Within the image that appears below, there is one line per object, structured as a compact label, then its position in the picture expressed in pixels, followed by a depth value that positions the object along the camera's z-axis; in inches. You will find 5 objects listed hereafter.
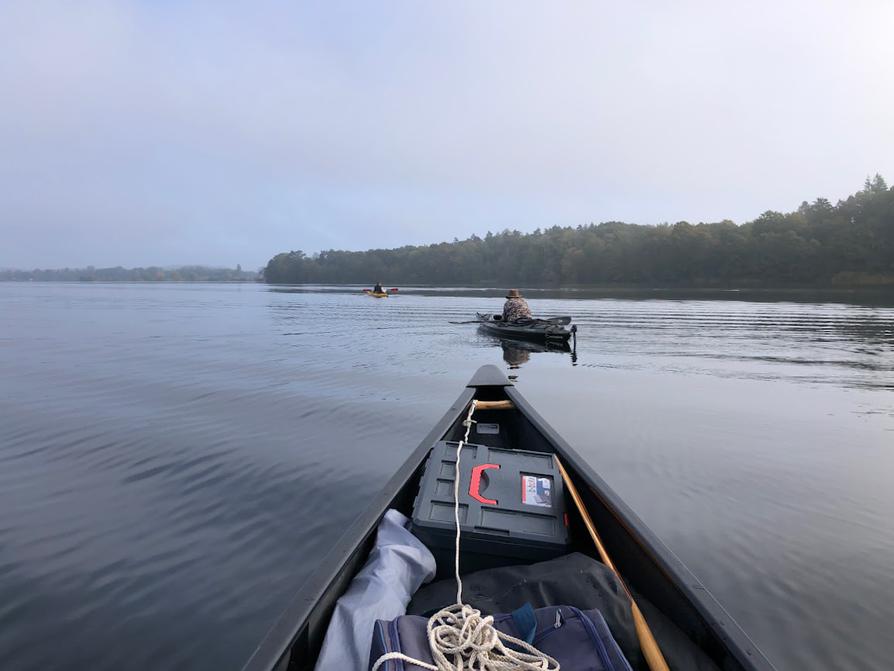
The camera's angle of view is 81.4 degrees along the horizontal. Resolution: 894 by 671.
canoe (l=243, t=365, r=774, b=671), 86.9
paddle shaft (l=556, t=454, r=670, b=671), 90.8
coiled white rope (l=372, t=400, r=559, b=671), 80.2
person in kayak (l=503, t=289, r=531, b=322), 842.2
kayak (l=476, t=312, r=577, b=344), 744.3
